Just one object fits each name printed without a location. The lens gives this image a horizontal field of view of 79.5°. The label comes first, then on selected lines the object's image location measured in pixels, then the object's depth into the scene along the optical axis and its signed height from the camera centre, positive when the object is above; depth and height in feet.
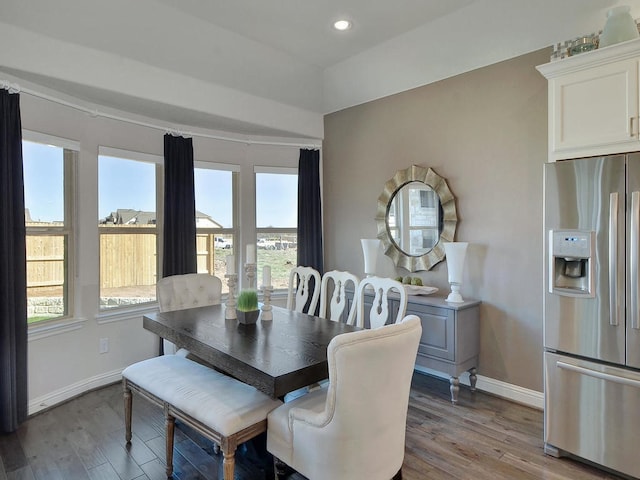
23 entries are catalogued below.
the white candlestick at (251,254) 8.96 -0.45
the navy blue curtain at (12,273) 8.81 -0.85
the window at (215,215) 14.56 +0.79
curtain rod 9.22 +3.70
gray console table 10.39 -2.87
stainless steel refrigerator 7.00 -1.51
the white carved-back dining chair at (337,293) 9.78 -1.55
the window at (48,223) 10.34 +0.36
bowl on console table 11.76 -1.72
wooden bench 6.19 -2.94
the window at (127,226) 12.25 +0.32
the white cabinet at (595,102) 7.18 +2.57
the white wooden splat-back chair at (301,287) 10.78 -1.54
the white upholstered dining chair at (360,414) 5.03 -2.54
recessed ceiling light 10.93 +6.03
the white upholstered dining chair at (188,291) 10.28 -1.58
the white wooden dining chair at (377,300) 8.35 -1.54
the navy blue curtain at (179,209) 13.01 +0.93
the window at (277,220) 15.92 +0.61
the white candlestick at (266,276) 8.81 -0.95
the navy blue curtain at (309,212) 15.64 +0.92
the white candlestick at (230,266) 9.05 -0.73
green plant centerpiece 8.66 -1.65
